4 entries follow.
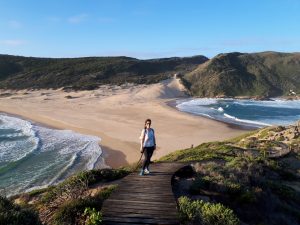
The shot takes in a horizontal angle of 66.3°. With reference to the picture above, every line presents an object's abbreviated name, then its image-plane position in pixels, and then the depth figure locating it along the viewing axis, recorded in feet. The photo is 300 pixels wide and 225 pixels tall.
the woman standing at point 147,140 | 20.58
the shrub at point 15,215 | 11.01
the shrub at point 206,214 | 14.15
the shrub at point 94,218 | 12.86
